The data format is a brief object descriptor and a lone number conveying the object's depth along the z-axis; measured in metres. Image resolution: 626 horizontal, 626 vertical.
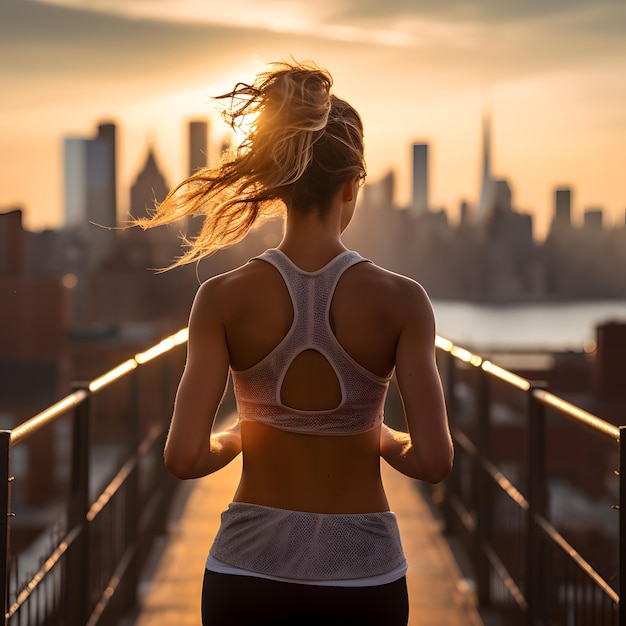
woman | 2.51
